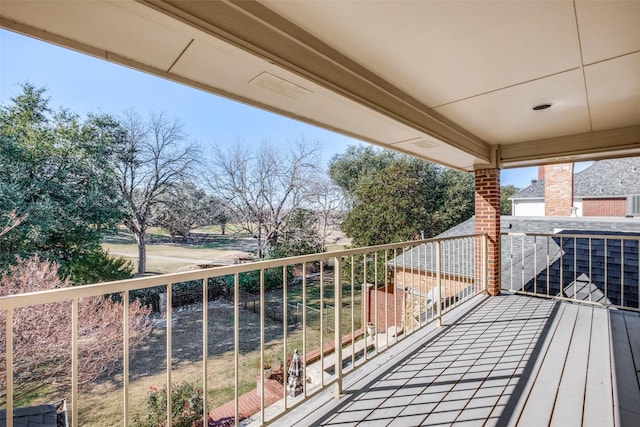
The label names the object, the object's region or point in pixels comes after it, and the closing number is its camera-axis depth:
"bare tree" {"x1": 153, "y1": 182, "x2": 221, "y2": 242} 12.53
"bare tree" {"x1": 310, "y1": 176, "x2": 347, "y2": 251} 15.73
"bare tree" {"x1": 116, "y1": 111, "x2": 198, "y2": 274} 11.42
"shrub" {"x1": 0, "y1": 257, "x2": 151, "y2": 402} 5.77
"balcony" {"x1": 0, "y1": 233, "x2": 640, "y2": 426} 1.78
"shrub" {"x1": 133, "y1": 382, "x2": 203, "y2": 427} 4.69
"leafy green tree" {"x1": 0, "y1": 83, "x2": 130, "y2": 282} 8.23
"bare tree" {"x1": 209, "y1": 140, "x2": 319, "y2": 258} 14.22
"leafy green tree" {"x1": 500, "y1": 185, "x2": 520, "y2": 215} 24.14
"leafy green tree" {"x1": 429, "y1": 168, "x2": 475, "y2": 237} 17.81
